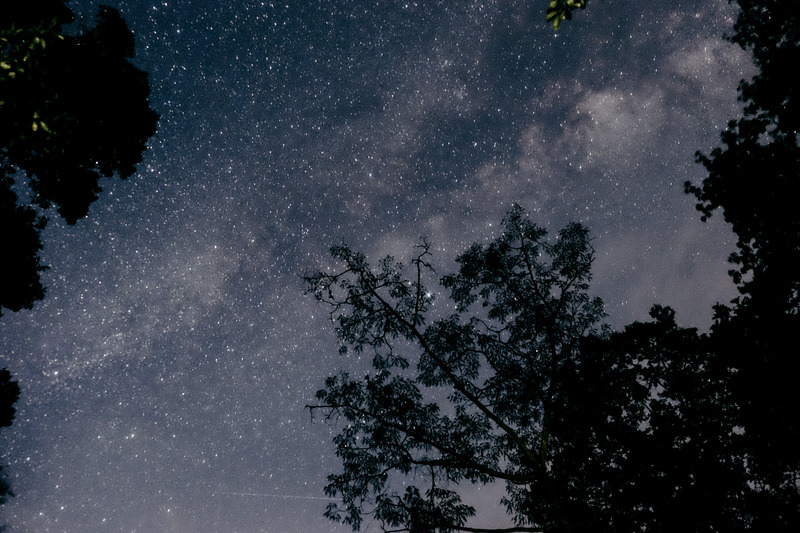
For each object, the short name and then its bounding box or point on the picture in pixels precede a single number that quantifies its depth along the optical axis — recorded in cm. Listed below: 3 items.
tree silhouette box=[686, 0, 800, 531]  870
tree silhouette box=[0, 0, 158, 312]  793
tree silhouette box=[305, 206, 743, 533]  917
